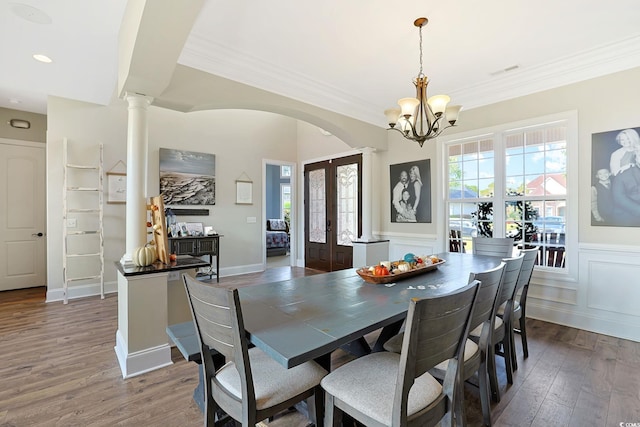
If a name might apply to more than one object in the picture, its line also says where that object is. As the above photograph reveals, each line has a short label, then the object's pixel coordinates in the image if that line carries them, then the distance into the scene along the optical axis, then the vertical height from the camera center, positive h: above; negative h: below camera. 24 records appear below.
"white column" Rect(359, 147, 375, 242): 4.86 +0.38
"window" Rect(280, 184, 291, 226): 11.04 +0.50
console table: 4.77 -0.52
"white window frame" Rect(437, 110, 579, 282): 3.24 +0.51
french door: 5.79 +0.06
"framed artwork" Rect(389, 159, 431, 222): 4.47 +0.36
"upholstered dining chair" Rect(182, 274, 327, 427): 1.14 -0.72
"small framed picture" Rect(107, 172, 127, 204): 4.57 +0.42
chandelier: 2.50 +0.91
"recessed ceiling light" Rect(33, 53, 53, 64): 2.91 +1.58
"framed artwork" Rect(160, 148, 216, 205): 5.09 +0.67
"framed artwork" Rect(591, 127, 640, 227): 2.89 +0.36
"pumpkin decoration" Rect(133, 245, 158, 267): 2.44 -0.34
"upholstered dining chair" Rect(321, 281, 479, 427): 1.05 -0.72
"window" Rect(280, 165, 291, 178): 10.73 +1.54
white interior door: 4.61 +0.00
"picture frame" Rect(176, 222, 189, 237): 4.95 -0.25
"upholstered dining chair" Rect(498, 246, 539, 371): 2.17 -0.74
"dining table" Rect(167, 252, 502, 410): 1.19 -0.49
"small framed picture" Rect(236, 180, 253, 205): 5.89 +0.45
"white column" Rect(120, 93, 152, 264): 2.51 +0.34
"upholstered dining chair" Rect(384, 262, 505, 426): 1.44 -0.76
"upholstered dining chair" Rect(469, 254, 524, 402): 1.91 -0.79
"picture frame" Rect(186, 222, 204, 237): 5.15 -0.25
